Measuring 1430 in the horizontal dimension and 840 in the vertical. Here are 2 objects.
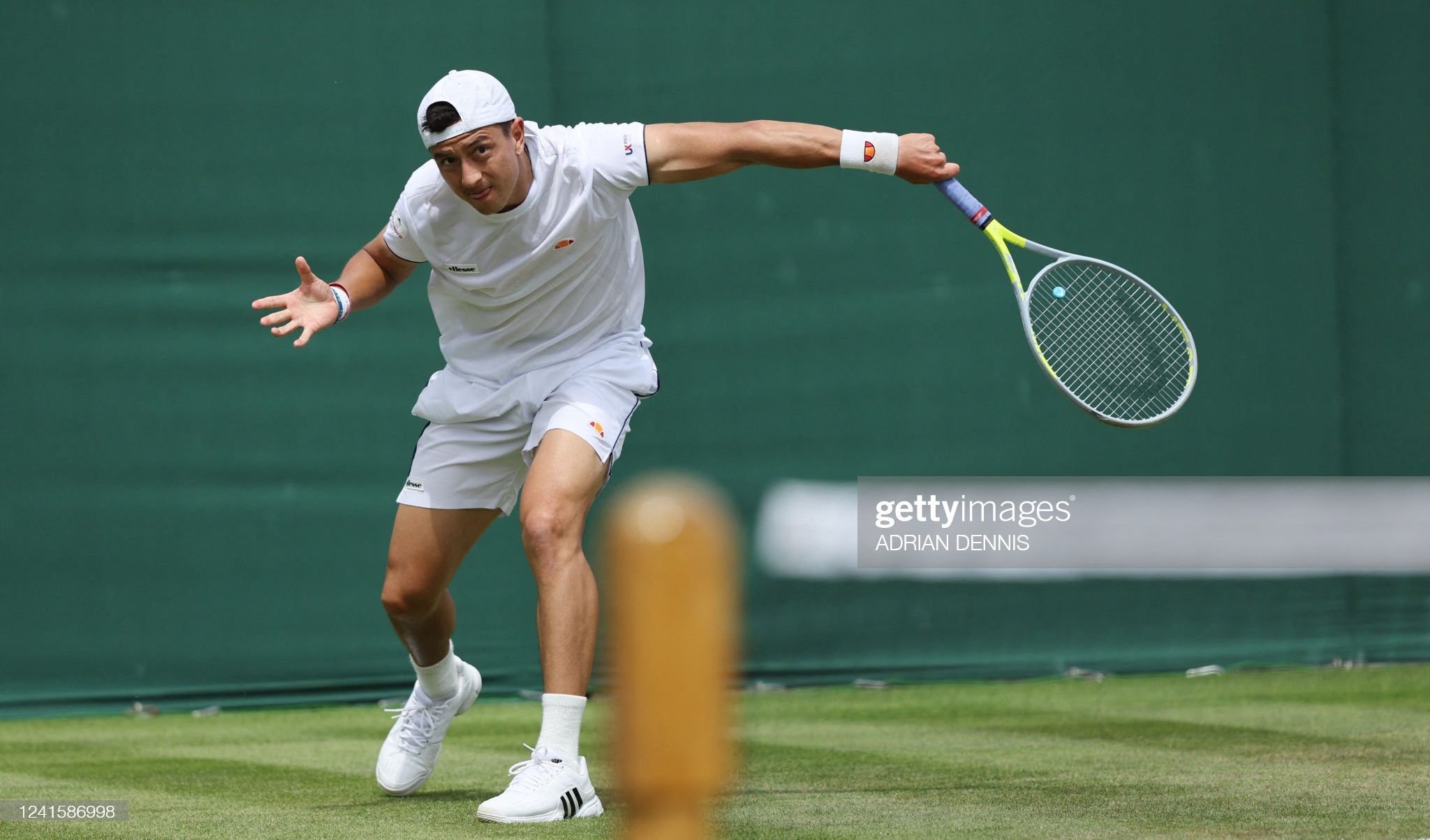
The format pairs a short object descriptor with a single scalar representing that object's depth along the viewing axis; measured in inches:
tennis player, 844.7
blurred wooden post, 420.9
